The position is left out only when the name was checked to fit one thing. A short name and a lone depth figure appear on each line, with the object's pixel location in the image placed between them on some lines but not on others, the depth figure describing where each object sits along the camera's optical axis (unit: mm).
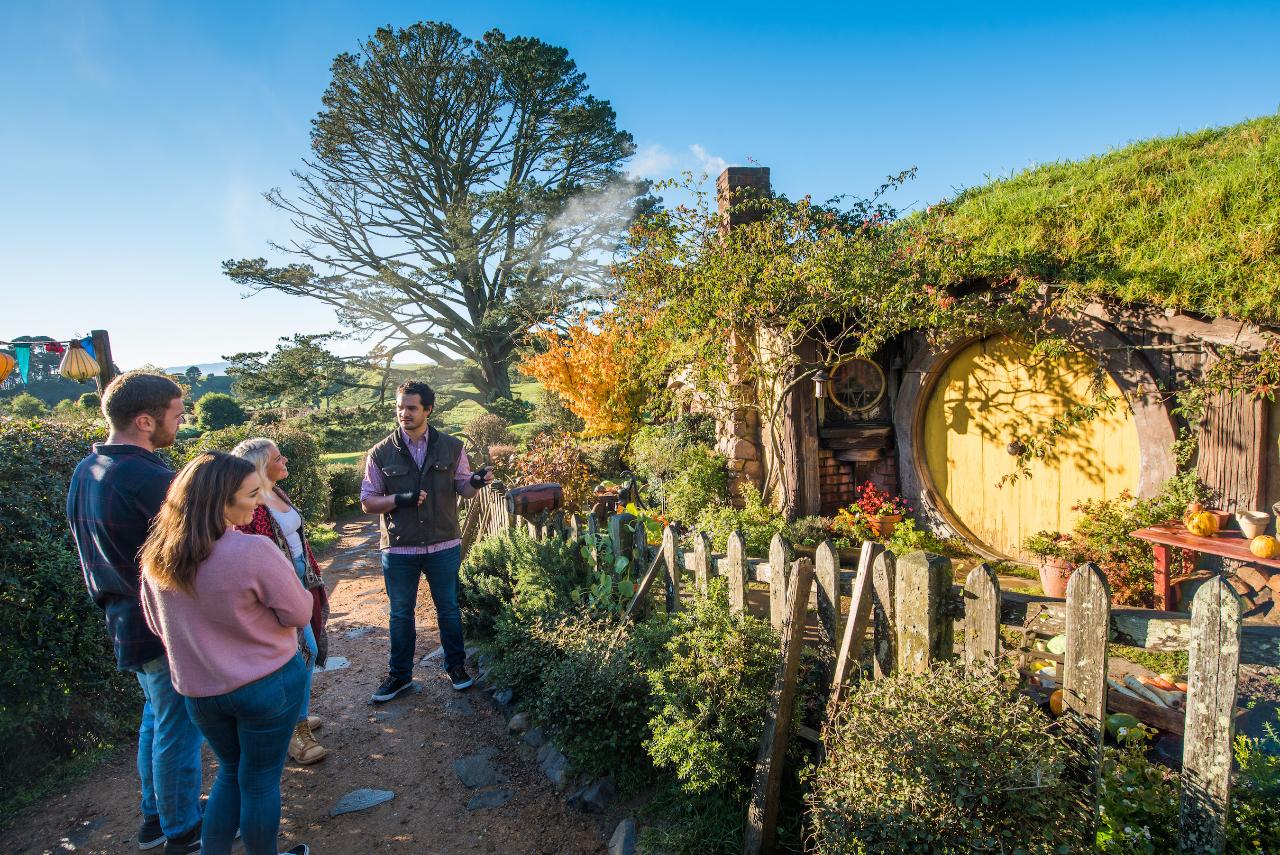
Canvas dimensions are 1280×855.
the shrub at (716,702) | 2531
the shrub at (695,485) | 7898
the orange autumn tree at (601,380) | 10531
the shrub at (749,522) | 6859
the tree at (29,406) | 20969
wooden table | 4180
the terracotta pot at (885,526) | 7215
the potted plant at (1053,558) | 5320
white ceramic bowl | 4246
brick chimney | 7918
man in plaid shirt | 2467
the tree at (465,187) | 18594
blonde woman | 3029
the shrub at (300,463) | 10781
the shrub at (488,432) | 14906
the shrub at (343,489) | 12422
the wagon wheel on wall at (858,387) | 7918
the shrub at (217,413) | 22578
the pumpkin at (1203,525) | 4500
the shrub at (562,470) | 9007
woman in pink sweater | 2076
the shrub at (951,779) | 1733
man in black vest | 3938
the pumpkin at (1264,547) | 4035
